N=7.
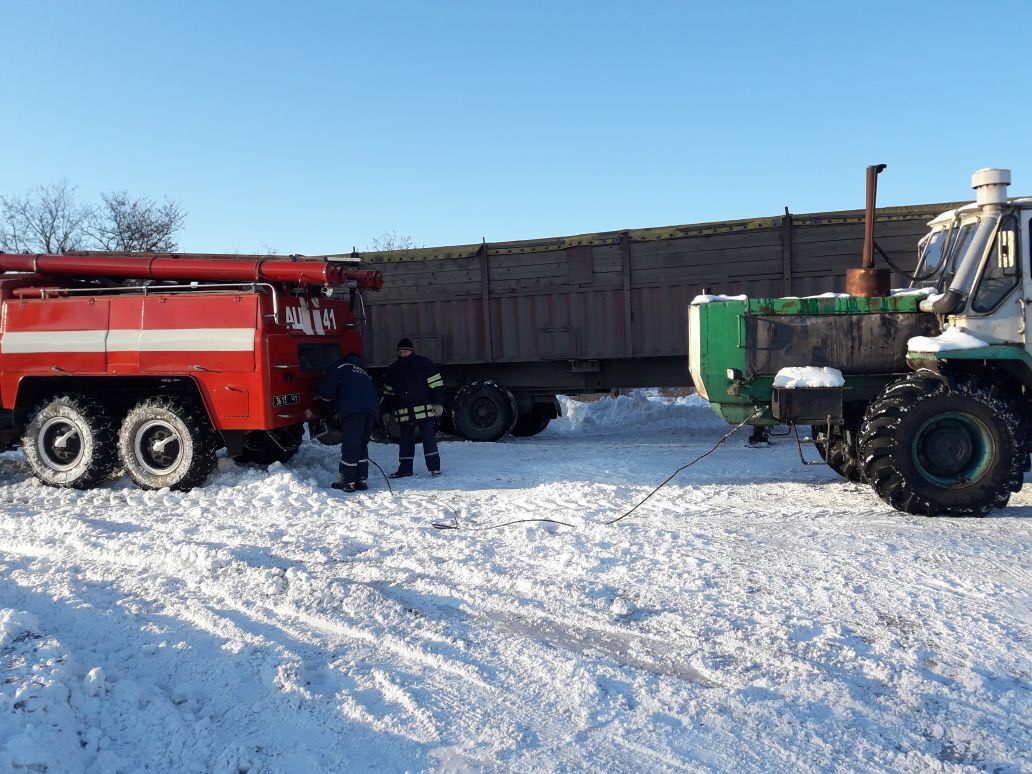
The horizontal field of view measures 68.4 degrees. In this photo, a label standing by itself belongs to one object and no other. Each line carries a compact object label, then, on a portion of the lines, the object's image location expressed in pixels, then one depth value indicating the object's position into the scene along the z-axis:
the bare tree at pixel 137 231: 23.38
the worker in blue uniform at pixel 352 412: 7.71
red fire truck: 7.53
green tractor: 6.09
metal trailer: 10.85
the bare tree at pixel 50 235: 24.34
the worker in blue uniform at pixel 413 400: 8.57
